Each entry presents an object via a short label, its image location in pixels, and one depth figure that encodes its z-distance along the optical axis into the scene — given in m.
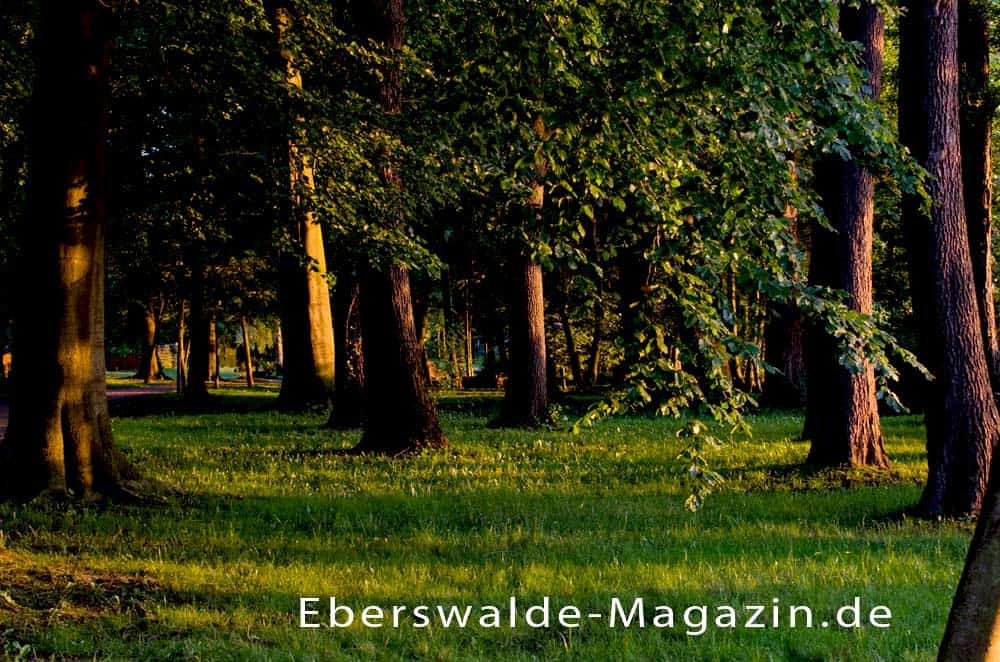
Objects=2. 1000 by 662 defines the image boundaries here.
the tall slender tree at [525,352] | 23.36
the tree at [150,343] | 56.45
